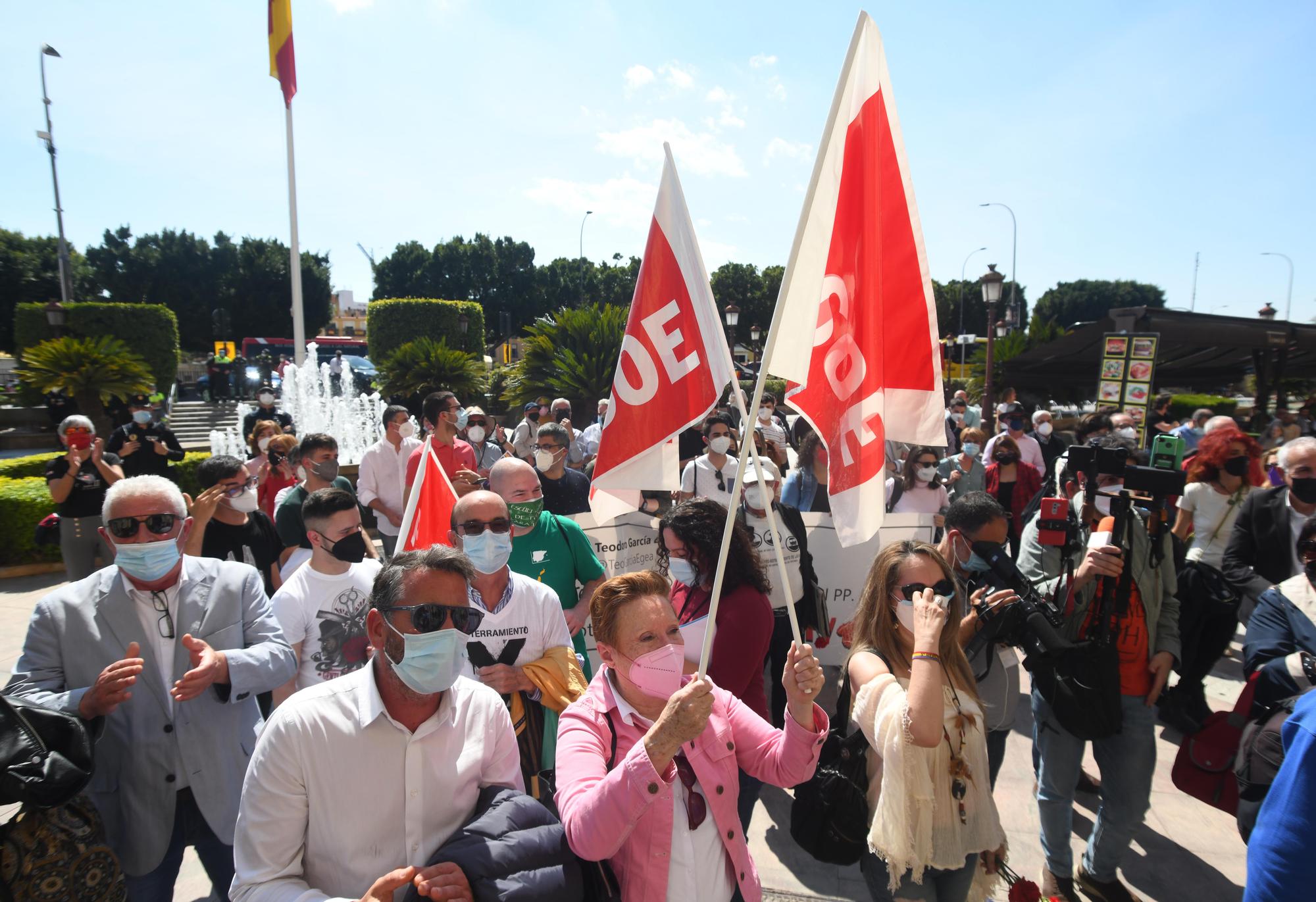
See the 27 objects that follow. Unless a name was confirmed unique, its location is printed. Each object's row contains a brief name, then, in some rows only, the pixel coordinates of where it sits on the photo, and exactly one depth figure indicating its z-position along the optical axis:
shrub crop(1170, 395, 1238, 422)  28.17
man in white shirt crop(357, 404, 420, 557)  6.03
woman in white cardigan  2.15
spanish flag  15.76
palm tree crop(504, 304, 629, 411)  15.87
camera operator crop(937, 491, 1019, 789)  2.99
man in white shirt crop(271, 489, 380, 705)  3.02
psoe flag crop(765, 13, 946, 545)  2.56
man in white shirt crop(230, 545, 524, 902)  1.67
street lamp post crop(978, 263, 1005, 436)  14.81
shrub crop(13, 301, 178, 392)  24.34
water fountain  15.48
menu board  12.08
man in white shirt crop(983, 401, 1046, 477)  8.02
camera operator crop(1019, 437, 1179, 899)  3.04
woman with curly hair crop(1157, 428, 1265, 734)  4.04
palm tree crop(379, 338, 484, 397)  17.16
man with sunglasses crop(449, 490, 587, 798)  2.75
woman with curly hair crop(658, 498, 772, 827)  2.89
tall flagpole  16.42
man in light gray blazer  2.40
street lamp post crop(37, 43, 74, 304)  21.72
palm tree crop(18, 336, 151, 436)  14.09
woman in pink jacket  1.74
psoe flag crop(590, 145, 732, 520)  2.75
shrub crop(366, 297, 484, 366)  30.39
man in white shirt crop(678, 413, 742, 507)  5.87
